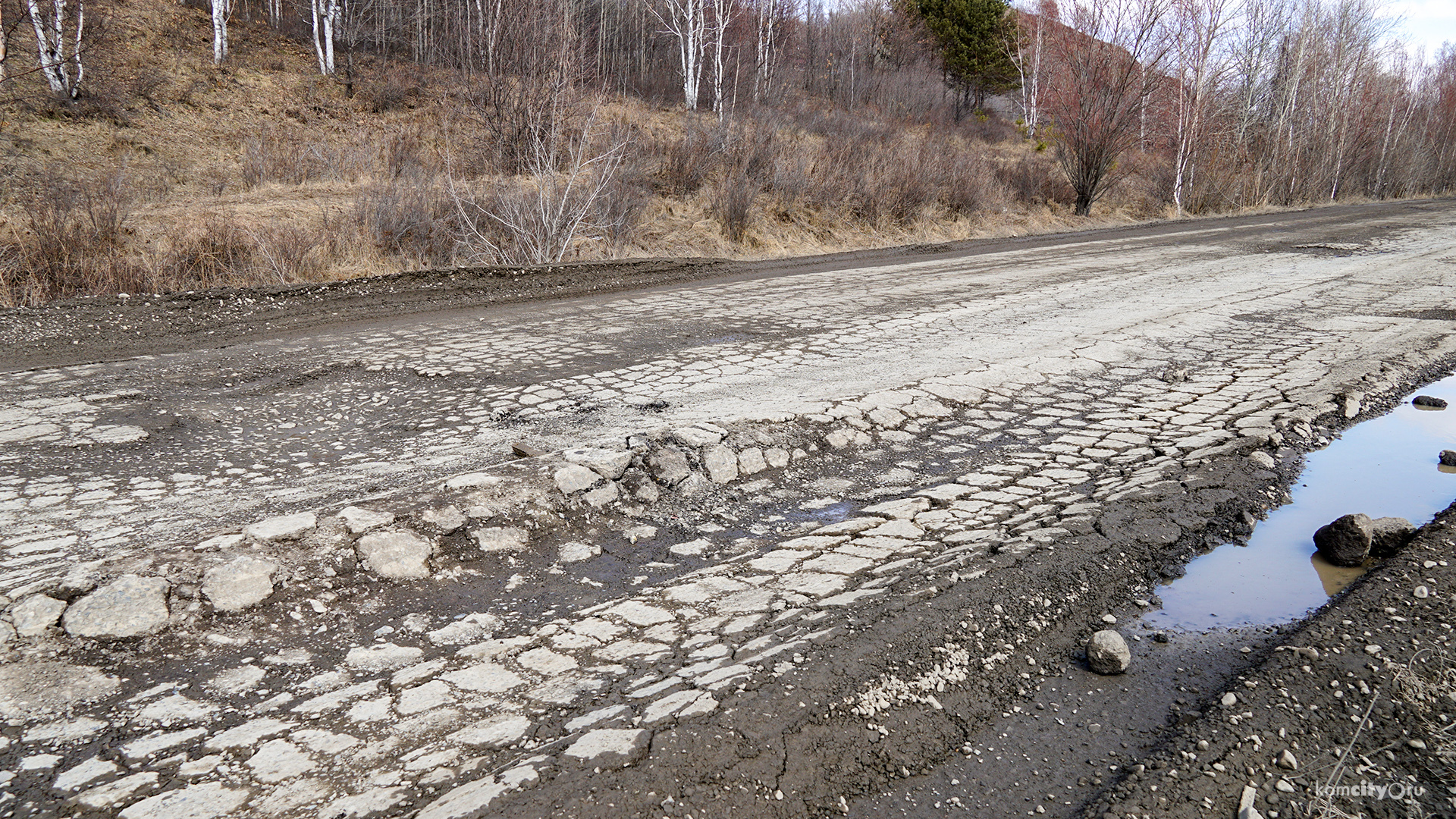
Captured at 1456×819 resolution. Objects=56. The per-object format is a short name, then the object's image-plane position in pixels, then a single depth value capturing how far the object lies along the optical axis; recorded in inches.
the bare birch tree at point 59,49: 698.2
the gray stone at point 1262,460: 178.4
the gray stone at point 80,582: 115.0
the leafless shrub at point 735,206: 572.4
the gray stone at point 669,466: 167.2
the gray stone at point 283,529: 130.8
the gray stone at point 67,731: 93.6
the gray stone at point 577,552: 140.5
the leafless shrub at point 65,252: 341.7
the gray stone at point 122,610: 112.0
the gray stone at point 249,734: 93.0
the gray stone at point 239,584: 120.0
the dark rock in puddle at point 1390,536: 141.0
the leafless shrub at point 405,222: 443.8
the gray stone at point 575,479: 157.4
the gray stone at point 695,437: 179.0
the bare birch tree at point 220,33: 877.8
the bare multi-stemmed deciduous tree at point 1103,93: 829.2
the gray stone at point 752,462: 177.2
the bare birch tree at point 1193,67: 938.1
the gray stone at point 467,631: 115.3
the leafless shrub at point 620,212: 510.0
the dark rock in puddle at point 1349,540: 140.0
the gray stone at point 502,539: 141.3
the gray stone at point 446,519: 141.1
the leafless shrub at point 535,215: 452.1
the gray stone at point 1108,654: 106.3
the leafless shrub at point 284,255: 393.1
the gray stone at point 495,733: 92.2
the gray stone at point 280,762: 87.7
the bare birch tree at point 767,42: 1064.8
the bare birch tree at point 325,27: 927.7
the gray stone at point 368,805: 81.7
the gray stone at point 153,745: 91.1
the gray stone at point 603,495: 156.9
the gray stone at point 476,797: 80.4
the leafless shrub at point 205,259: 371.6
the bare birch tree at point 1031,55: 1282.0
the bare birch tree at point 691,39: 962.7
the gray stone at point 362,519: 135.9
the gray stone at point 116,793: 83.6
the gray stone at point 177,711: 97.8
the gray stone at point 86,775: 86.4
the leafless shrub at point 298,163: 616.1
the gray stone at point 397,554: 131.6
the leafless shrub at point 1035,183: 862.5
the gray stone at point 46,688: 98.3
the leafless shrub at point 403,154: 552.4
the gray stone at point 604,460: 163.6
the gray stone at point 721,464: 172.7
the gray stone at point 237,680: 104.1
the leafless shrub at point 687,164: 626.5
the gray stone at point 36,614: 109.7
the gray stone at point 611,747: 87.4
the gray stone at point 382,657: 109.0
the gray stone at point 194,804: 82.2
